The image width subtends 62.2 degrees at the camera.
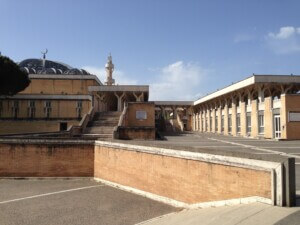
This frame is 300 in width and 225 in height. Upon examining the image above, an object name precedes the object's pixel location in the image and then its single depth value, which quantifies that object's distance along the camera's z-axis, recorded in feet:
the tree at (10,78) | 95.18
